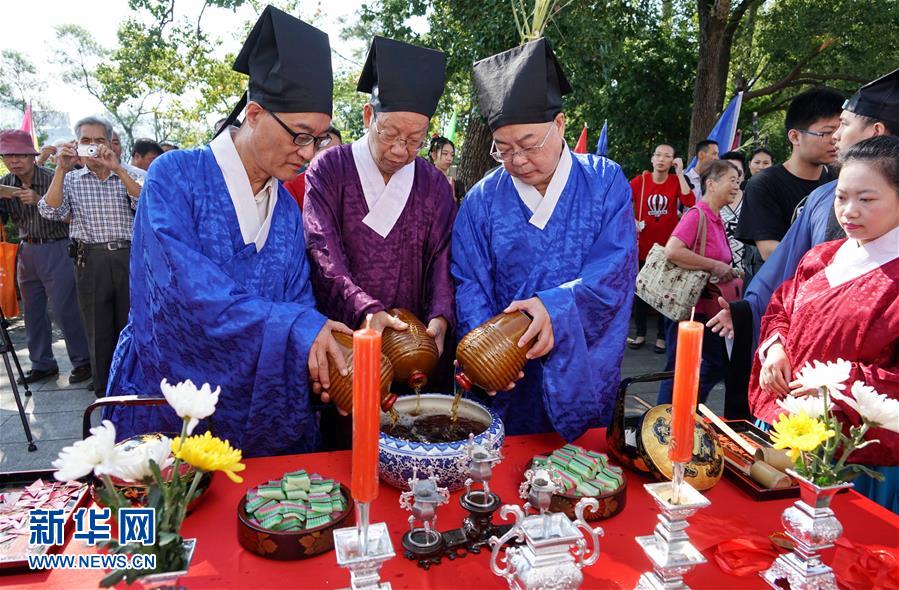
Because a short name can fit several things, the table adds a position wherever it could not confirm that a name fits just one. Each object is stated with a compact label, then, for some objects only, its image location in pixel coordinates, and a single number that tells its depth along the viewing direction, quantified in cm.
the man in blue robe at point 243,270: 188
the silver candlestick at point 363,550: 102
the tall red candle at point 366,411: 94
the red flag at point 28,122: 623
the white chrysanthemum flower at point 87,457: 91
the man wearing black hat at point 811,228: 239
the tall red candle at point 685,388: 104
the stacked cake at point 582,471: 152
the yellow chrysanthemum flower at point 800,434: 122
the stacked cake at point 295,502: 133
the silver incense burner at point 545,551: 115
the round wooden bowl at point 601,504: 147
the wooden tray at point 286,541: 129
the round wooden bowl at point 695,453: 164
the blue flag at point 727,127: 798
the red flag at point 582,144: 723
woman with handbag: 411
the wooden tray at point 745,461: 167
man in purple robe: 233
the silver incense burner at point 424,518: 124
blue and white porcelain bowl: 155
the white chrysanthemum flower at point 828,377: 129
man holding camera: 450
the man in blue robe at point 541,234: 223
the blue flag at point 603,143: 764
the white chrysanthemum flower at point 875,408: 125
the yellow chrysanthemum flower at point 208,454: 99
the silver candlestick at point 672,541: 116
